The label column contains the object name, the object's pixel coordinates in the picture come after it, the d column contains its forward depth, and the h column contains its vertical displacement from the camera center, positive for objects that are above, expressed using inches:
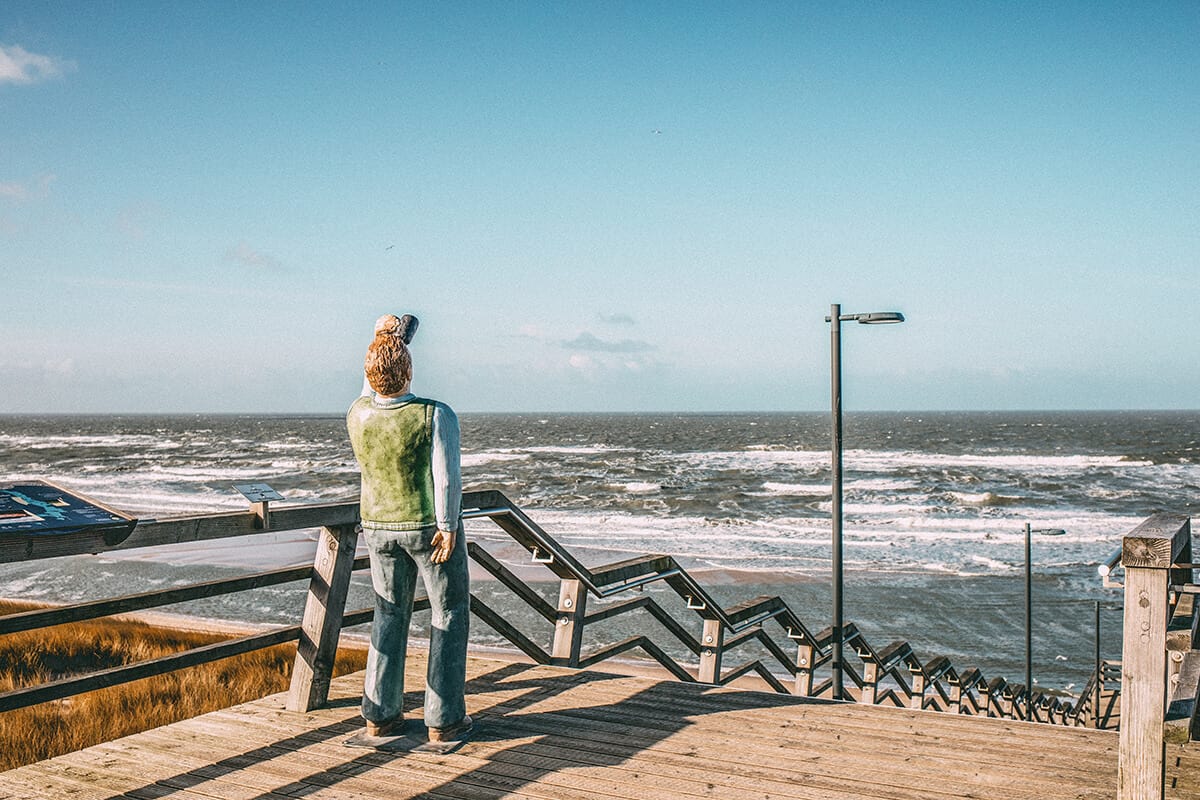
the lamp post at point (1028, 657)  511.2 -142.9
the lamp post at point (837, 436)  367.6 -8.3
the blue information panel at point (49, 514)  130.9 -15.1
